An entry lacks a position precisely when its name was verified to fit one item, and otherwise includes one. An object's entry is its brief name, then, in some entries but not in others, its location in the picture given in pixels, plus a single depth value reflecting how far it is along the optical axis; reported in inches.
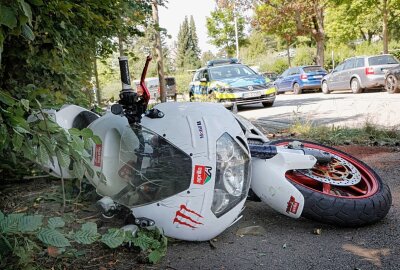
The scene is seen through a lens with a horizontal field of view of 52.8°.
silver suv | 637.9
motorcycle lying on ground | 113.0
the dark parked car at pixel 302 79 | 860.6
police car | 519.8
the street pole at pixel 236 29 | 1546.5
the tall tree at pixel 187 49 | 2977.4
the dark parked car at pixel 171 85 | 1221.7
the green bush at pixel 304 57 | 1625.4
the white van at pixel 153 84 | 1195.0
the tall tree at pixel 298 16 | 1096.8
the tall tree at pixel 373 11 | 904.3
